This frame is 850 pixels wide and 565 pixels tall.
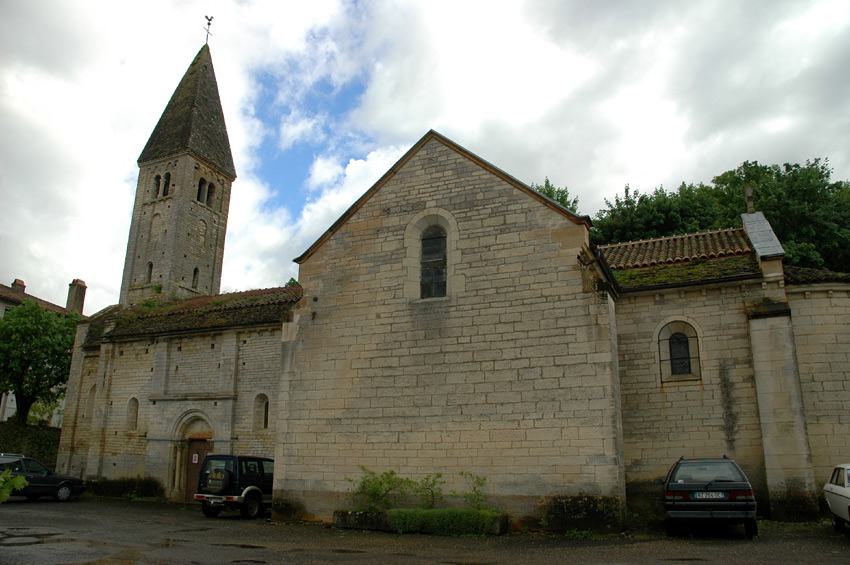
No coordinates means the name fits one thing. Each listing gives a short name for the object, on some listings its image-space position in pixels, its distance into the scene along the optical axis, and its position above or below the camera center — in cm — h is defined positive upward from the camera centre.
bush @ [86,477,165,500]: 2088 -167
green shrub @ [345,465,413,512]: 1317 -101
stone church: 1255 +201
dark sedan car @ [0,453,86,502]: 1873 -132
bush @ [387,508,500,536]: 1160 -147
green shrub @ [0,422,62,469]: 2777 -15
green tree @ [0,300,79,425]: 3033 +410
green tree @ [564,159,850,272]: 2614 +1025
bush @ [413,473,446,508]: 1287 -97
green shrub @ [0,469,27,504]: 741 -55
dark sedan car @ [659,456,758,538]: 1014 -79
